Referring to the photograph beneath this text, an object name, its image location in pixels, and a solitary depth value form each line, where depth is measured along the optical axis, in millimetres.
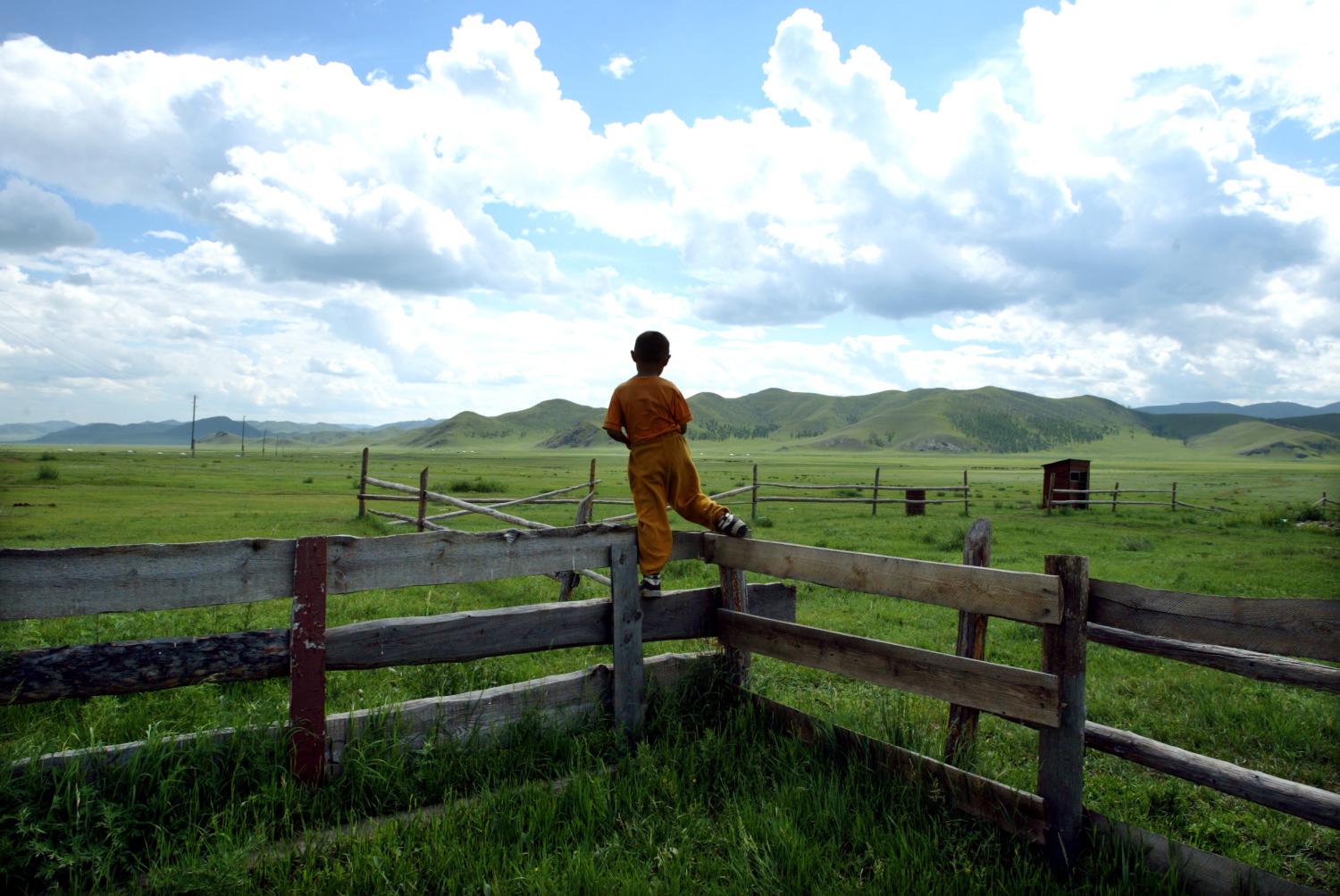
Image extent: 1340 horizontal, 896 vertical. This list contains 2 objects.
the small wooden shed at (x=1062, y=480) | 31047
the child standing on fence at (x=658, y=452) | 4844
